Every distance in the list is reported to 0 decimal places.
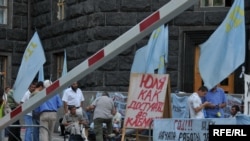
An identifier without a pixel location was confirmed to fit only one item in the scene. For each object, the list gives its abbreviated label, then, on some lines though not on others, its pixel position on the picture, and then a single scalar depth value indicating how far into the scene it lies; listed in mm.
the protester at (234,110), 15333
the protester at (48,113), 14180
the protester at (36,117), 13578
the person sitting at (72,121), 15403
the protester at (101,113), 16531
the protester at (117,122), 18312
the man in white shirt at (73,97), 17297
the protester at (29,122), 13764
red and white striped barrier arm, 6359
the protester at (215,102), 14586
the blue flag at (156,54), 17312
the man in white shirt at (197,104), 14281
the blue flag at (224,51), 14352
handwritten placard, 12961
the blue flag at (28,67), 15117
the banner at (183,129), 11297
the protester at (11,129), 12733
